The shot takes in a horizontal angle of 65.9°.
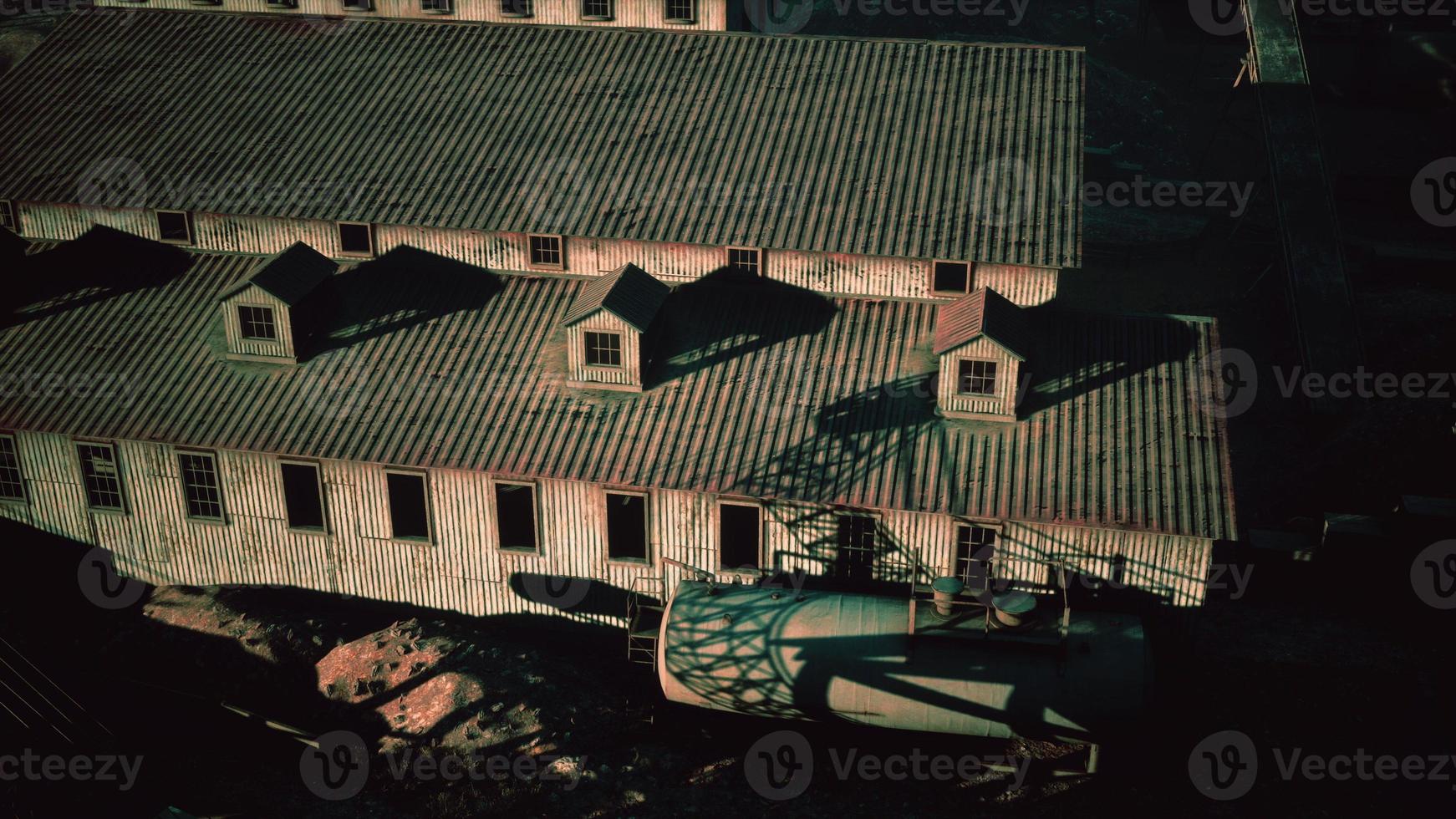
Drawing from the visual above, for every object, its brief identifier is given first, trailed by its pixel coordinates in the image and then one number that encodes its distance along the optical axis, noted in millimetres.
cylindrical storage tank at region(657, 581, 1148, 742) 23312
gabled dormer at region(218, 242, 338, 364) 28984
